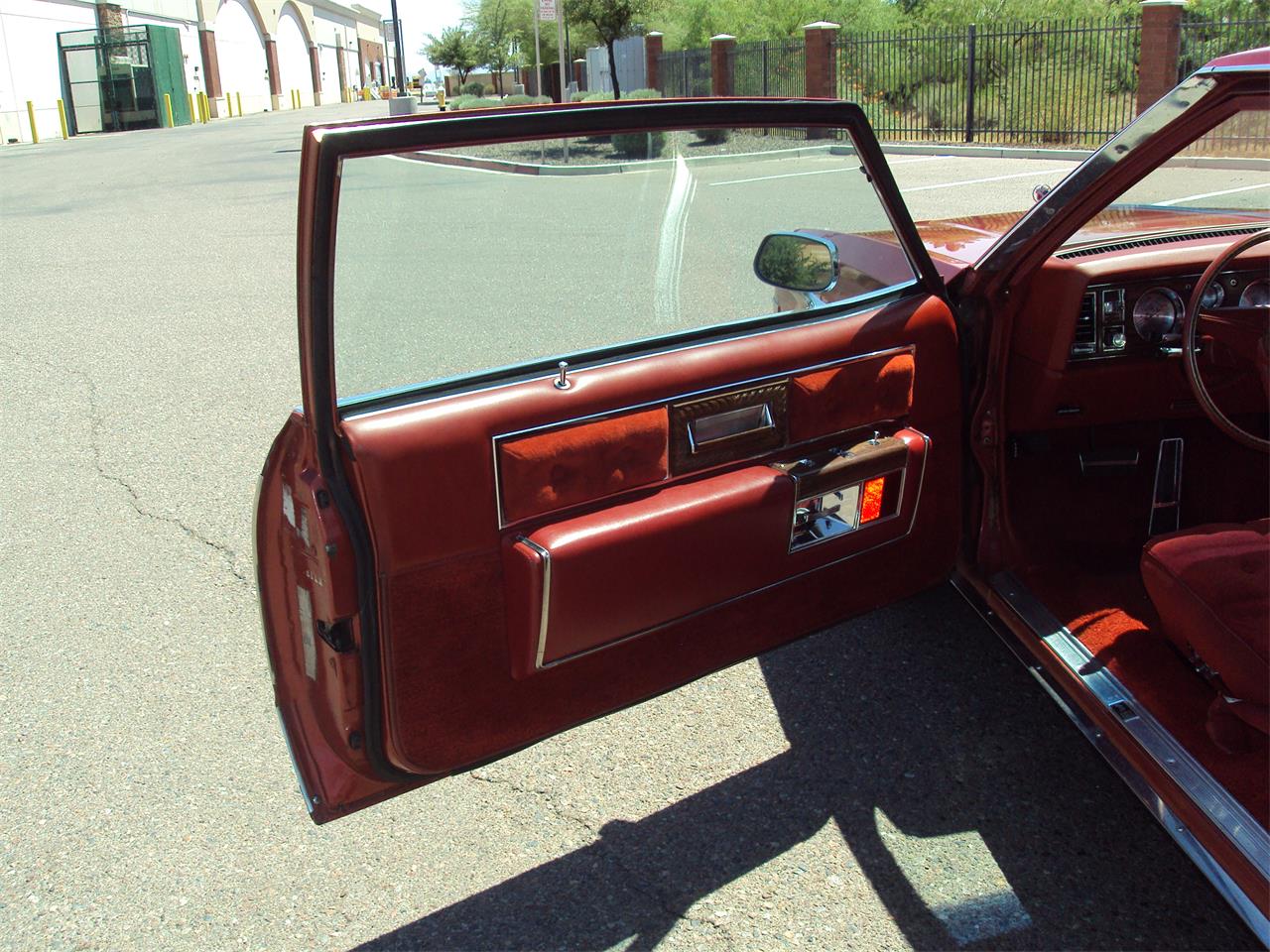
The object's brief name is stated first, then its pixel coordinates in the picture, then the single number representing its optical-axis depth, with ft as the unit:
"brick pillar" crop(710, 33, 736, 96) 83.16
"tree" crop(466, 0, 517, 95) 130.60
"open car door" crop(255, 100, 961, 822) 6.15
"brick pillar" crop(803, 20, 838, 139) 72.28
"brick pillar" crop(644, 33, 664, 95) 98.43
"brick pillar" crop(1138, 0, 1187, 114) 56.39
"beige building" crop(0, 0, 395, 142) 111.96
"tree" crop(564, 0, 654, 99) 87.15
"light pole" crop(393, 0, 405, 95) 156.31
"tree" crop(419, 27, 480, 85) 191.64
